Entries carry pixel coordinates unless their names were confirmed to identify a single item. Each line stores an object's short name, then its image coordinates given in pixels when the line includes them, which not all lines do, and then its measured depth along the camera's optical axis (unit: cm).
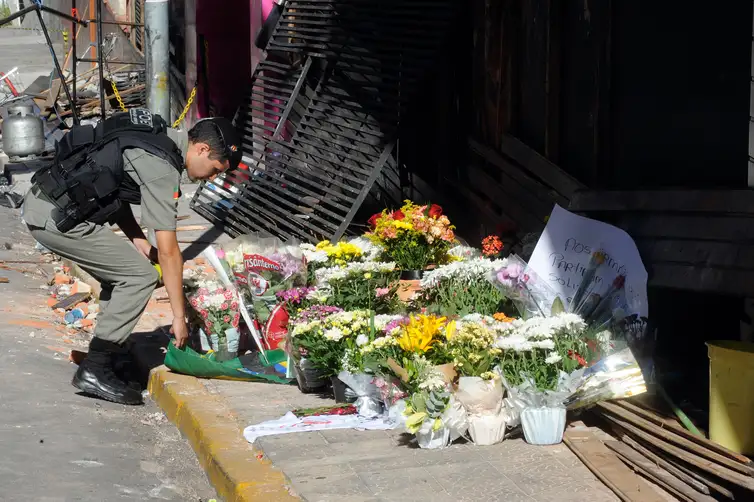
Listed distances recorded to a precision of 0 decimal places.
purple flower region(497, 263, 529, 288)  571
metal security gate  838
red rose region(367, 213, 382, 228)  753
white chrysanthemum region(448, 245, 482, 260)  729
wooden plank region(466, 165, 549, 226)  684
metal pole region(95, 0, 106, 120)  1343
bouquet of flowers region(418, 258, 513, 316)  599
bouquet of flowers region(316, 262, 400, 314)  609
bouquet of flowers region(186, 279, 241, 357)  640
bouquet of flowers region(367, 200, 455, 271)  716
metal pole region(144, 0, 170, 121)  970
